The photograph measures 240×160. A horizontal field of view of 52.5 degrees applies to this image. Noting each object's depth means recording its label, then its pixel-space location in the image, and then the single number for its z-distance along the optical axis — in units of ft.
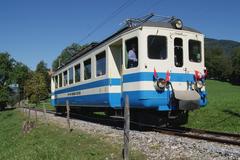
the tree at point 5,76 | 153.40
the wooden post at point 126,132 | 15.60
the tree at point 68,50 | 228.28
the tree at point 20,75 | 165.76
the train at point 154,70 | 24.58
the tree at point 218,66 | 196.51
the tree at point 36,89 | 129.08
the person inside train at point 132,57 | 25.33
